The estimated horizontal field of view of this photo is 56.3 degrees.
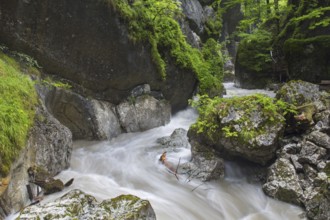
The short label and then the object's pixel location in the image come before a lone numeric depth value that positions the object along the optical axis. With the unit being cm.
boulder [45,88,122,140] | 853
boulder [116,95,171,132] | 1005
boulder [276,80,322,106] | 816
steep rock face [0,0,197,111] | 763
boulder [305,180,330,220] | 547
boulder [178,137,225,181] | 719
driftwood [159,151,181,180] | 736
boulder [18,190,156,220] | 391
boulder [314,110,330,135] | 727
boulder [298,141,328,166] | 668
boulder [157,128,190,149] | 871
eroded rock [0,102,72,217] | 473
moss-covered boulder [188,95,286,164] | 706
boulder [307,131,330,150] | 682
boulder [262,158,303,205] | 639
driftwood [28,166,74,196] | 549
